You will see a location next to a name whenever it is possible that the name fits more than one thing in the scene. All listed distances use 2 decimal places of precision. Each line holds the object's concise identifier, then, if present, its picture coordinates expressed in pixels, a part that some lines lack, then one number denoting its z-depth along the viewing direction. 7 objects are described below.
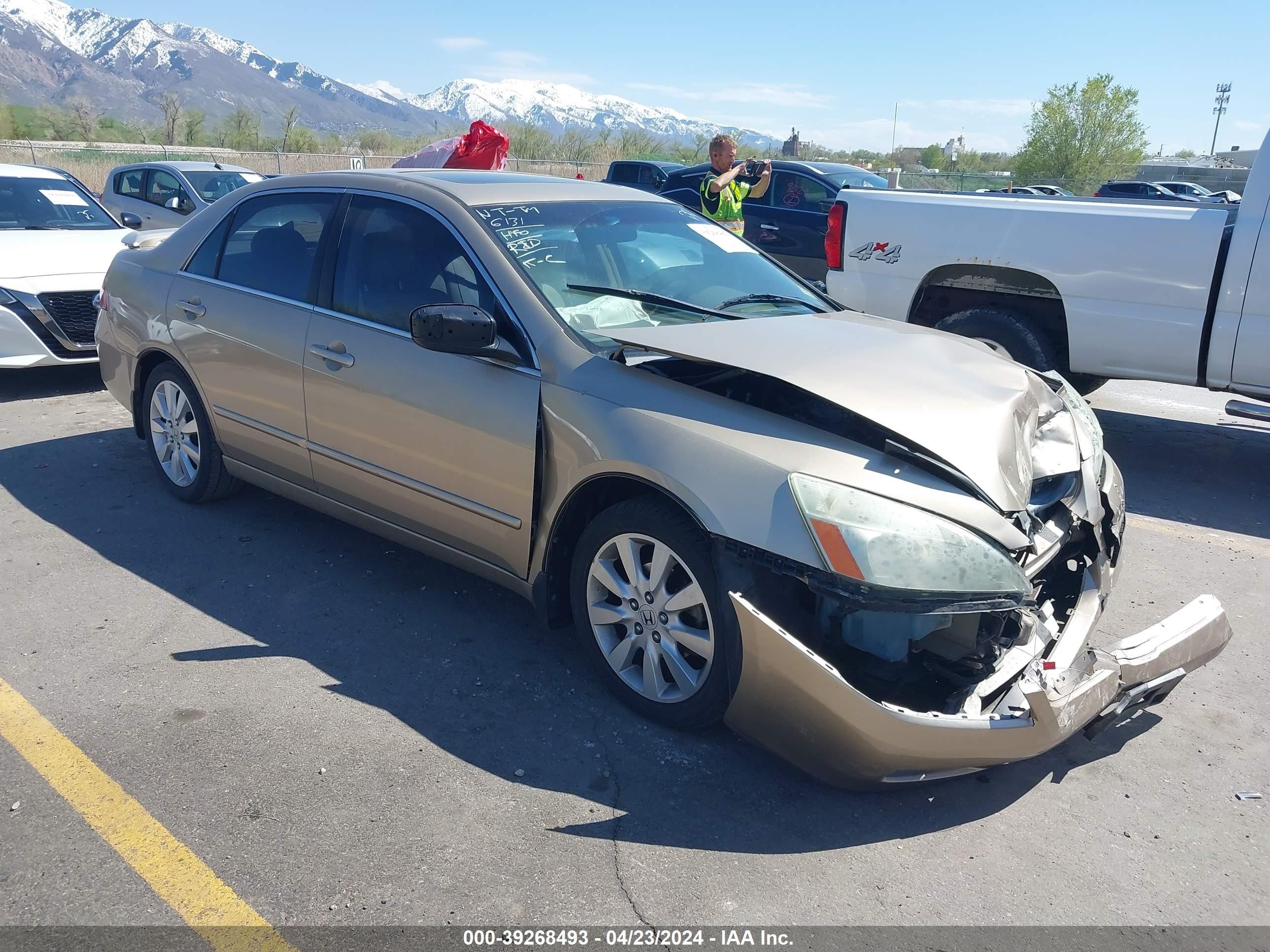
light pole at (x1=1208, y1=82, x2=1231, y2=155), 86.62
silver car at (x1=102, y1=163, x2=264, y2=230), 13.22
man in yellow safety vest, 7.52
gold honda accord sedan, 2.68
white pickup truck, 5.87
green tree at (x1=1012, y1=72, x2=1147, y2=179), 46.00
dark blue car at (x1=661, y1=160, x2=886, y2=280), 13.12
